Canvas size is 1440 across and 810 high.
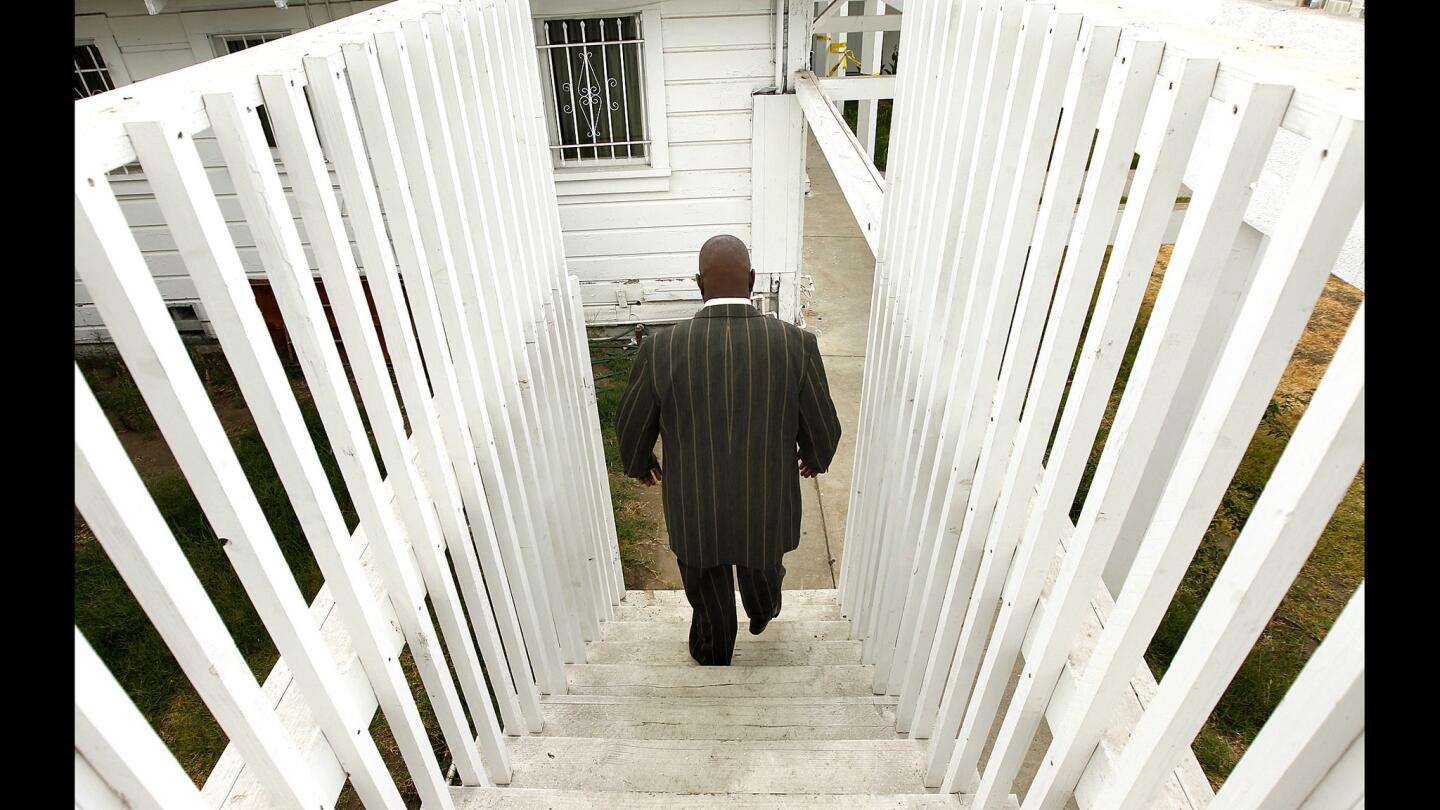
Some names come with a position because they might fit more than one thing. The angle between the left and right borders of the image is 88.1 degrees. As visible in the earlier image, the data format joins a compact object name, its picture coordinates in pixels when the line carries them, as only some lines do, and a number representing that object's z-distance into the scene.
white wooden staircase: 1.89
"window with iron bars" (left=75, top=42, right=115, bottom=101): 5.38
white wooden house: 5.18
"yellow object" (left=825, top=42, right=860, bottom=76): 8.77
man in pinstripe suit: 2.36
